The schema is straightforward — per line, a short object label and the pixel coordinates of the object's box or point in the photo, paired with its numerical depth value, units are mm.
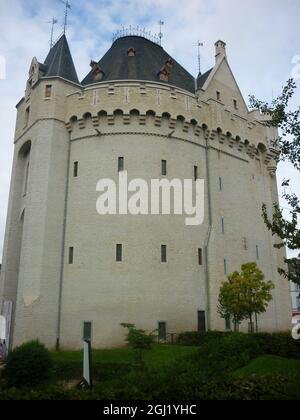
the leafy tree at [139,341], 20953
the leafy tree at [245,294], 24281
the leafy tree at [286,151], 16797
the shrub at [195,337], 23672
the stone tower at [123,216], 26250
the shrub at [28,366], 16156
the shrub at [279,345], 18359
